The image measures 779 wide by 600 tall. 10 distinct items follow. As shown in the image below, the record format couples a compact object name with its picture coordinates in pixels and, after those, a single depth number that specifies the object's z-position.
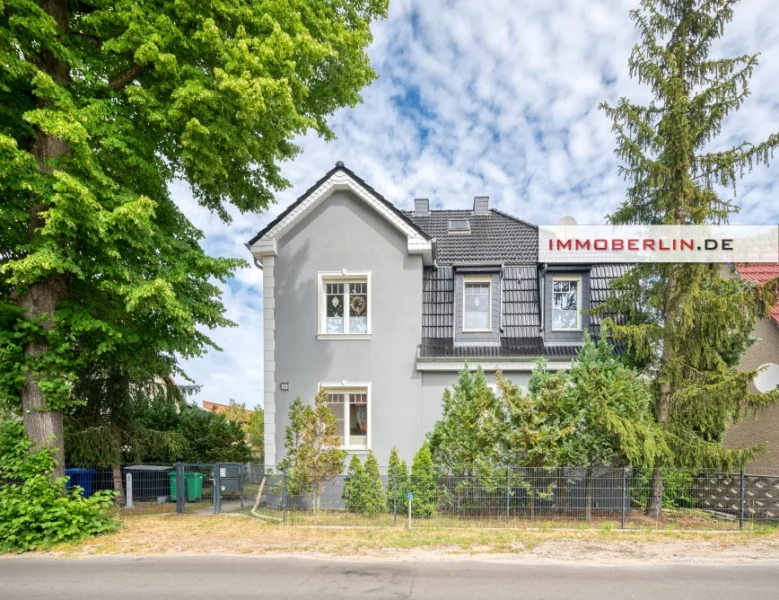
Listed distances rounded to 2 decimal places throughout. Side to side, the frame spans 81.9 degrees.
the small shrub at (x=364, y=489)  9.88
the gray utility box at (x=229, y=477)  11.22
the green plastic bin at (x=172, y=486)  12.89
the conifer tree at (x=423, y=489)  9.62
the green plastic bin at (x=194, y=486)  12.51
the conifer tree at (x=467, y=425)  9.77
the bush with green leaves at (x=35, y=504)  7.80
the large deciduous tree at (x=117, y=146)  7.75
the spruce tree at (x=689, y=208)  9.12
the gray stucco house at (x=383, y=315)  11.56
